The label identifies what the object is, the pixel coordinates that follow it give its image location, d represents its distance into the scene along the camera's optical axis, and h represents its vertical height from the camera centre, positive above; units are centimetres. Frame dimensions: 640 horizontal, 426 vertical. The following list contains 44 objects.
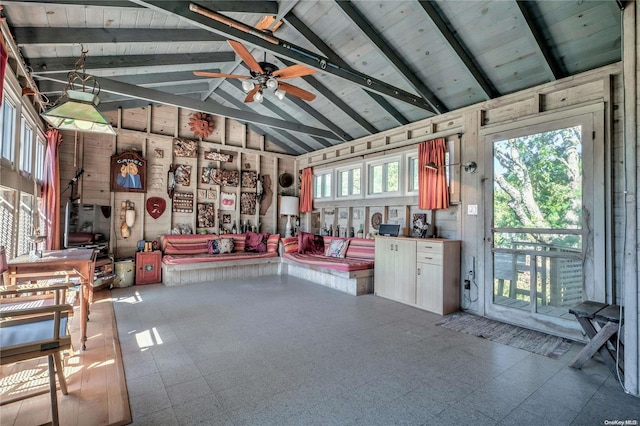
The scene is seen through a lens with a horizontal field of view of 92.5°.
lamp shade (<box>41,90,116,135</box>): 282 +99
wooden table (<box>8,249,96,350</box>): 263 -46
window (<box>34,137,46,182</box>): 450 +82
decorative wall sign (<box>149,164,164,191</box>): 633 +80
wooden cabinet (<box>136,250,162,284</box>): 567 -97
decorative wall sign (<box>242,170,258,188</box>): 740 +92
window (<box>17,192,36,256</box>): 370 -12
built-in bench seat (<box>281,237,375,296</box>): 509 -88
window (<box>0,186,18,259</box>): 317 -7
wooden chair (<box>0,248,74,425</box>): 166 -73
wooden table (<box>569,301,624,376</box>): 250 -98
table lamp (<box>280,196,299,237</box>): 755 +24
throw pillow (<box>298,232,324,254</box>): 668 -57
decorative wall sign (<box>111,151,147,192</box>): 593 +85
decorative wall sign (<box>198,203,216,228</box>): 679 +2
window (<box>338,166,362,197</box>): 646 +77
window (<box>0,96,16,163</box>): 308 +89
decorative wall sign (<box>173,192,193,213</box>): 653 +29
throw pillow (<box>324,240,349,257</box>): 602 -62
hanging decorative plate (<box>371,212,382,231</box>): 593 -5
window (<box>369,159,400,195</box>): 563 +78
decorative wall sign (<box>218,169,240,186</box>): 703 +91
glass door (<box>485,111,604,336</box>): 327 -7
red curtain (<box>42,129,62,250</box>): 439 +35
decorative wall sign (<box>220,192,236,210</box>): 707 +36
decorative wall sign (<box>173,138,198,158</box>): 657 +147
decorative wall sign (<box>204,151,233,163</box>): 693 +137
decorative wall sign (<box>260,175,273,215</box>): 766 +56
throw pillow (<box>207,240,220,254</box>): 645 -66
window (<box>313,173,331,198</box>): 721 +77
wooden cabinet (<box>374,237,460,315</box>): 412 -79
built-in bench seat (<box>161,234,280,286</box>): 564 -88
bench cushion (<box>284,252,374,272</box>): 511 -80
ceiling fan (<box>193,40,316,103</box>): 329 +165
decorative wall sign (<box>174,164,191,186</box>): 655 +89
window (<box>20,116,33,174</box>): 378 +87
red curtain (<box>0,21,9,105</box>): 220 +111
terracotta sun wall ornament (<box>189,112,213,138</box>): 670 +202
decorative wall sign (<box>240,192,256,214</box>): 736 +33
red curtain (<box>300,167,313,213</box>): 758 +65
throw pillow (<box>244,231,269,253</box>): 691 -60
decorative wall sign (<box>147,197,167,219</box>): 626 +19
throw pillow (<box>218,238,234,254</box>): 655 -62
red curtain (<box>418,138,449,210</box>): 462 +64
